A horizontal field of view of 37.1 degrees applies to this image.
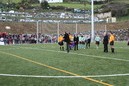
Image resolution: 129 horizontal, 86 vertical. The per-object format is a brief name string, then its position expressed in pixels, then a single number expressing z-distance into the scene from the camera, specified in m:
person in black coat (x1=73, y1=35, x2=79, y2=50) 17.73
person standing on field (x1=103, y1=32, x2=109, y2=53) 15.34
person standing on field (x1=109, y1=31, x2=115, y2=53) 15.19
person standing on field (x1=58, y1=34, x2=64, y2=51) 17.73
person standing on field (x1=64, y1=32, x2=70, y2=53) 15.20
